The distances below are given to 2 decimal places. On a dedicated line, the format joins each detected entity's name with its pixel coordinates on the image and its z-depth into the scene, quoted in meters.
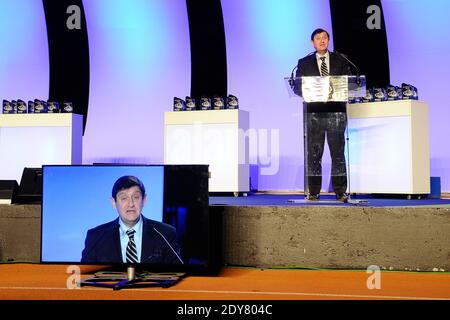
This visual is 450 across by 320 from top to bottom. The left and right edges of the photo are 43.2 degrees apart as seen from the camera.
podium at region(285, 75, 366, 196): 4.36
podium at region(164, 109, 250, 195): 6.63
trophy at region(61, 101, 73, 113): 7.29
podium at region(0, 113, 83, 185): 7.13
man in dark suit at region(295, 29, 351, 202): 4.59
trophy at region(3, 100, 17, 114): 7.30
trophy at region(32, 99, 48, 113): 7.26
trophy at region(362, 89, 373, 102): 6.21
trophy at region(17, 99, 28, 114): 7.26
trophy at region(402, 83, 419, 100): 6.00
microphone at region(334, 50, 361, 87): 4.30
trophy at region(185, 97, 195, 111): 6.86
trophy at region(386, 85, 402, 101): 6.07
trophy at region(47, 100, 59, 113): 7.28
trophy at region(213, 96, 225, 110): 6.78
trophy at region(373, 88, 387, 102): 6.14
